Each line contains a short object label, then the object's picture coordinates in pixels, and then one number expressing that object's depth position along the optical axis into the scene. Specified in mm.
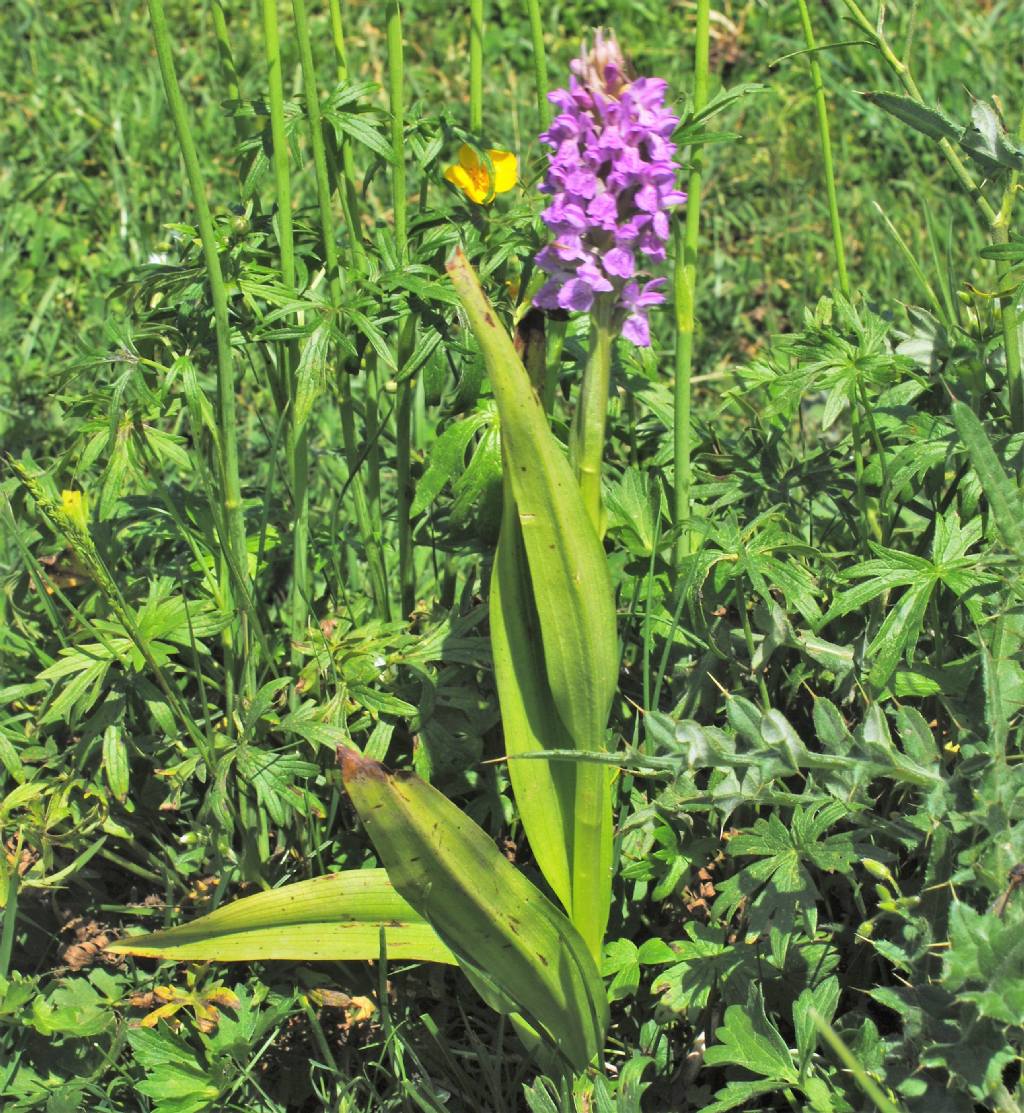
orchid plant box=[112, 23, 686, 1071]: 658
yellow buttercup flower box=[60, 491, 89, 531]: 712
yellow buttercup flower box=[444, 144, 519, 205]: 760
